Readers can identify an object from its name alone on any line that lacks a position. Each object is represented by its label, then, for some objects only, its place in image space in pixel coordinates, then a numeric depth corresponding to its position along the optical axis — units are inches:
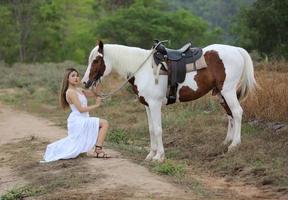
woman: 476.7
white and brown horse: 474.6
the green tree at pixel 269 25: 1099.6
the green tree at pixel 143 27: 2368.8
